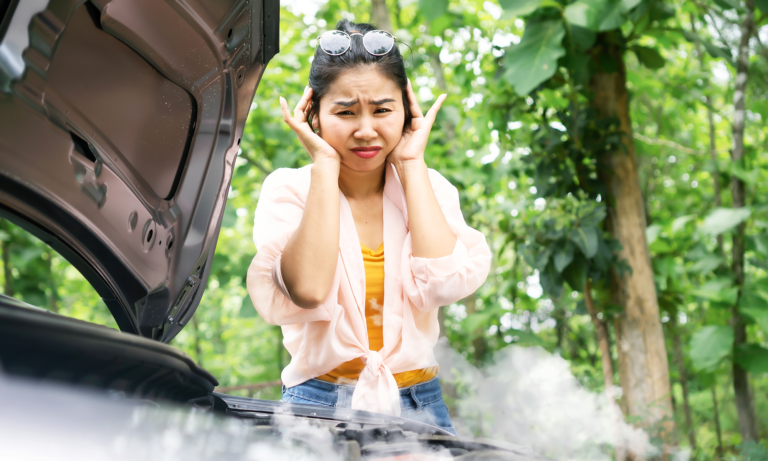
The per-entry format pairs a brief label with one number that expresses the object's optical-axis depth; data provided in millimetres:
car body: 654
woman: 1298
